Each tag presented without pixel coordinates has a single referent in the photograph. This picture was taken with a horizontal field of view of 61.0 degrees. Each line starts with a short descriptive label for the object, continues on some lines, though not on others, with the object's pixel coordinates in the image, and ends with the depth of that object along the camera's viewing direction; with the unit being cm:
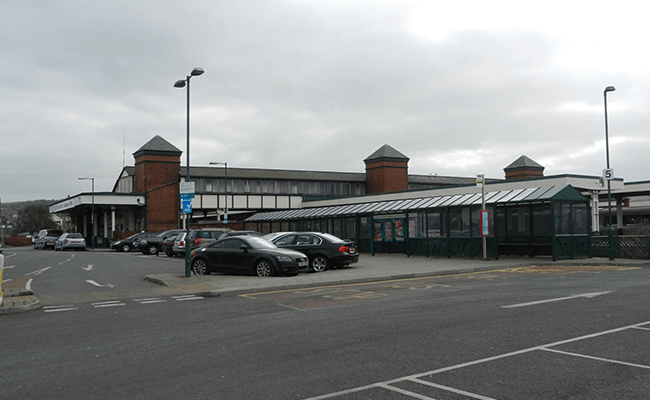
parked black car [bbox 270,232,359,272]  2027
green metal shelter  2411
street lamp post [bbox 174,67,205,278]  1753
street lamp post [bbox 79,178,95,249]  5369
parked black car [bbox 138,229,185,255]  3738
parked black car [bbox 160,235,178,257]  3288
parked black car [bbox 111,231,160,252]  4412
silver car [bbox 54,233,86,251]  4802
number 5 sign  2420
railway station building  2541
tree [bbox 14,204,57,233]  10994
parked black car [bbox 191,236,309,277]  1756
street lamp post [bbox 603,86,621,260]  2298
